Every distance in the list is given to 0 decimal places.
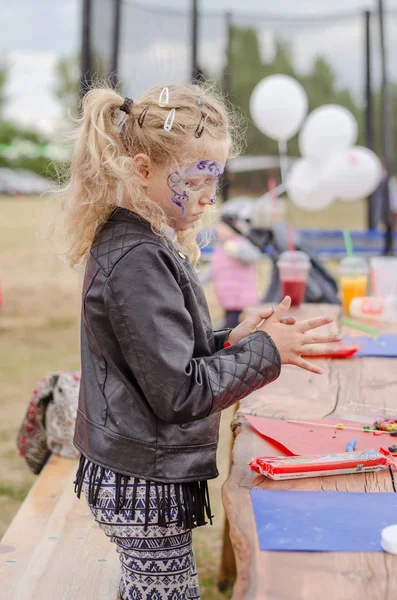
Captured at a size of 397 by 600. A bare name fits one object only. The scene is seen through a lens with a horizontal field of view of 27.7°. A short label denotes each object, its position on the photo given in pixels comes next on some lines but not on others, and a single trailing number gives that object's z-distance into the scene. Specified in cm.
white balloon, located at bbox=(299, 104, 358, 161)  717
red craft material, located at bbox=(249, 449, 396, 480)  165
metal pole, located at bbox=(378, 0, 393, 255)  897
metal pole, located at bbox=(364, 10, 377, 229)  970
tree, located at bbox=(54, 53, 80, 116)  5275
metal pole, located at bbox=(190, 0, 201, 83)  855
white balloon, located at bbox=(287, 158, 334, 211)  714
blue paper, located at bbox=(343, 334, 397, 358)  276
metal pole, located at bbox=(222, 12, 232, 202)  960
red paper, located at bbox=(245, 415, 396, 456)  183
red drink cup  359
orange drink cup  352
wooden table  122
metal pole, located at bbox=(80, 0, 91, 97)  598
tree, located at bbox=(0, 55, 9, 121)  4884
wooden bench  233
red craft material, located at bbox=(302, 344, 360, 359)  272
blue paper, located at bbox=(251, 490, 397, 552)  136
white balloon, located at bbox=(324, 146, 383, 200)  688
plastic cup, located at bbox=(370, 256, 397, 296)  367
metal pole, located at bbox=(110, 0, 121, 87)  648
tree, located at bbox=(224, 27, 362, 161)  1098
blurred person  604
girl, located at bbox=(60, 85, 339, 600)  165
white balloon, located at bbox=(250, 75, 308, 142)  730
